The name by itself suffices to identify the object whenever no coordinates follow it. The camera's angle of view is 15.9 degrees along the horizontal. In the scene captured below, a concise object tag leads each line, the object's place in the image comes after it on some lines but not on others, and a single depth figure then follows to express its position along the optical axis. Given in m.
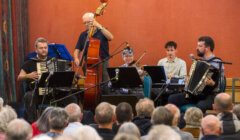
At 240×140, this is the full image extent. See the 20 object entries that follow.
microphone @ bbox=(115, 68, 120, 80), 12.50
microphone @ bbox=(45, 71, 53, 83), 11.97
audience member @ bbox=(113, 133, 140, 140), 5.72
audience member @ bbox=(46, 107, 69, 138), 7.80
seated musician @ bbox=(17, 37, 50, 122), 12.88
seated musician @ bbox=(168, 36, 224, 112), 12.32
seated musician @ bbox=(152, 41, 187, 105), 14.60
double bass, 13.50
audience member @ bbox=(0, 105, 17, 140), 8.27
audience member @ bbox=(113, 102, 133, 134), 8.89
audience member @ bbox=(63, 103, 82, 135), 8.84
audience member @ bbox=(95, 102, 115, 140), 8.17
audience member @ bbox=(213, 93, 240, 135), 8.77
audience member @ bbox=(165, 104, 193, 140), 7.91
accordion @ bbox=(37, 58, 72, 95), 12.74
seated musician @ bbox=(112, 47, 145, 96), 13.33
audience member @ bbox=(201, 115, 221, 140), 7.77
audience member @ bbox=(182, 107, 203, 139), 9.03
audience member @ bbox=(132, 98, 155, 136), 9.00
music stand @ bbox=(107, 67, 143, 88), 12.40
